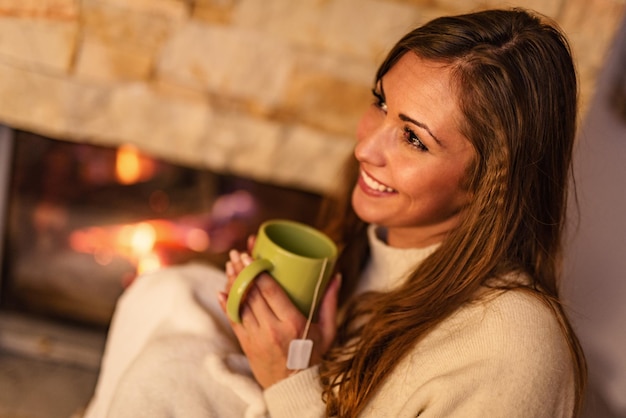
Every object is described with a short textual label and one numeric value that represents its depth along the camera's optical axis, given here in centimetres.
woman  86
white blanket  97
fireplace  160
